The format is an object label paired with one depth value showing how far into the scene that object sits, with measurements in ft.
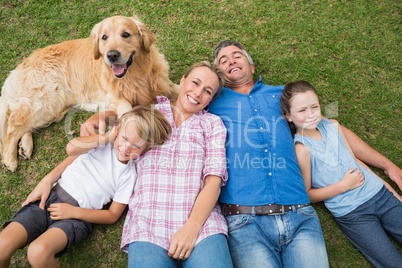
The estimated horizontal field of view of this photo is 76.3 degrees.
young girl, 8.30
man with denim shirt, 7.10
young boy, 7.20
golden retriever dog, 9.29
